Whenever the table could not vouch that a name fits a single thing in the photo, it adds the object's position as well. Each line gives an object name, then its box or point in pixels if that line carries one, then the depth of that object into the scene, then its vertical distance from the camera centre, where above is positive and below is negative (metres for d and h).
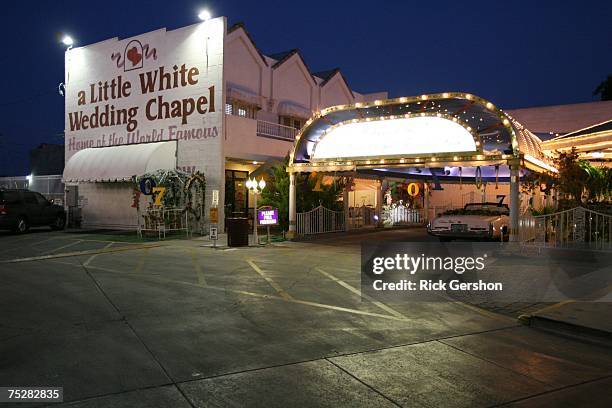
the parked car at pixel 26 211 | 21.05 -0.37
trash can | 17.00 -0.90
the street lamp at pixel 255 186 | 17.84 +0.63
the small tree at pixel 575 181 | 16.94 +0.91
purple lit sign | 18.08 -0.42
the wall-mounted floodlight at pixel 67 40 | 26.42 +8.43
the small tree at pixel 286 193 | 21.33 +0.49
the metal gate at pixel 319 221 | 20.73 -0.71
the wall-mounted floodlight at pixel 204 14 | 20.98 +7.77
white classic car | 16.27 -0.65
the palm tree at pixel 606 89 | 48.16 +11.24
